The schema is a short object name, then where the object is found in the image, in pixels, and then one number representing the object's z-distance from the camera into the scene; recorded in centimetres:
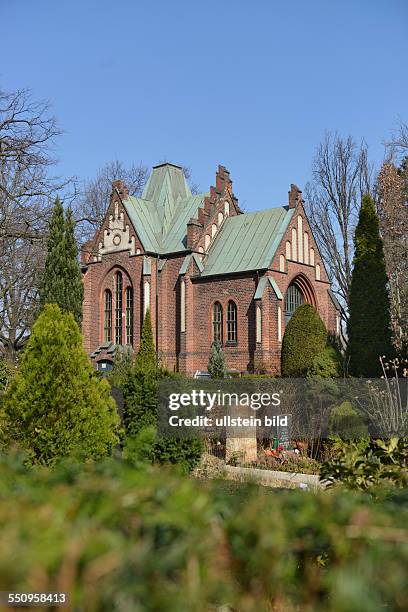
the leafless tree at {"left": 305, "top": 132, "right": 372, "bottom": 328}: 3459
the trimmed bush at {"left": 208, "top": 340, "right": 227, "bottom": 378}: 2548
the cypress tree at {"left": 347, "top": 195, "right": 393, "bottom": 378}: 2012
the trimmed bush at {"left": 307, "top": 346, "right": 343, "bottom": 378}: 1718
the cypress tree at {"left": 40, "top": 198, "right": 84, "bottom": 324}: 2530
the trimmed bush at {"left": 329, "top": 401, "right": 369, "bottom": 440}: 1116
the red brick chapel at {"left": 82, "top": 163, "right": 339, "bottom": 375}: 2881
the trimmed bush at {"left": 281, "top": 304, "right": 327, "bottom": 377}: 2388
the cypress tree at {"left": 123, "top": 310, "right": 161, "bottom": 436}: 1091
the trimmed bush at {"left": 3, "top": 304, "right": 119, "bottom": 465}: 742
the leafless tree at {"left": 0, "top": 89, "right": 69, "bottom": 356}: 1809
